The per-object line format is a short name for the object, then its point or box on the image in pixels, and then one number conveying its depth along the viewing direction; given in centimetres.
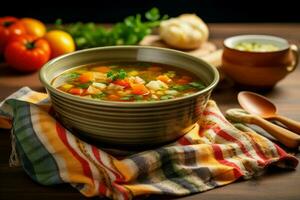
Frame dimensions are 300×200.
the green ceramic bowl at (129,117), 100
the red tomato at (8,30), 140
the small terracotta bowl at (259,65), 122
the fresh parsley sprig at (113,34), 139
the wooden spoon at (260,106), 112
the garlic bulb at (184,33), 138
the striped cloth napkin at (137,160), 100
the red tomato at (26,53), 131
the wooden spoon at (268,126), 107
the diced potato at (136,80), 110
